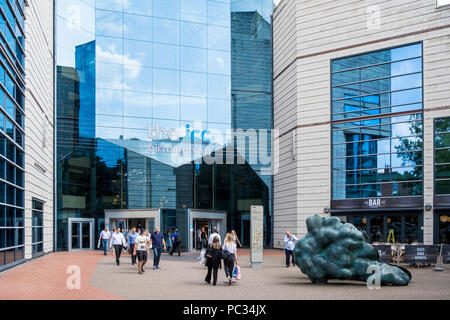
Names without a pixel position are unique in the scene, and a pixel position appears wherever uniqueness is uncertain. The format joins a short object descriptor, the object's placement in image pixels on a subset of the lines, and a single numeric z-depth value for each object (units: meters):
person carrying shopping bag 14.90
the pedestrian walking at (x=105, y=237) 27.55
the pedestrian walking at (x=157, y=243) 19.09
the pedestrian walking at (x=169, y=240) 29.91
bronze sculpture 14.13
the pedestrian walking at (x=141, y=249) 17.53
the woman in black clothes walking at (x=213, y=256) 14.66
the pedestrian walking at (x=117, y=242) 21.05
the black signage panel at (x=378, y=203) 26.13
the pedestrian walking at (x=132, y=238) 22.59
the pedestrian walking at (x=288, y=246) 20.38
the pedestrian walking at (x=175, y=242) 27.39
